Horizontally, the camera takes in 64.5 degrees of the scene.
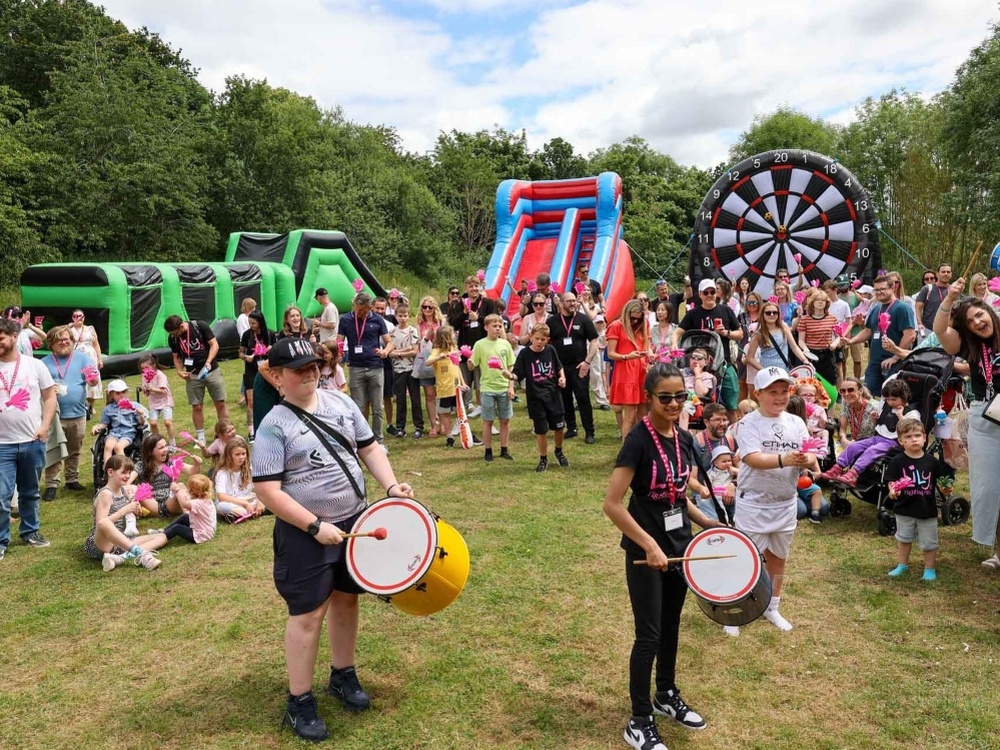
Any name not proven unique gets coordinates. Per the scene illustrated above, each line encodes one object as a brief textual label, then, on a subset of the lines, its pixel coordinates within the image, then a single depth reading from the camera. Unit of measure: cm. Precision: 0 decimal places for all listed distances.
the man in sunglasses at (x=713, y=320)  902
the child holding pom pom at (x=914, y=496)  546
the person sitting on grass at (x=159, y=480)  730
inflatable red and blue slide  1950
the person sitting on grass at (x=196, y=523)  678
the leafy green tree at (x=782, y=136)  5282
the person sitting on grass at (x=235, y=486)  729
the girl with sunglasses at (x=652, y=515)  345
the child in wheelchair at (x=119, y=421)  786
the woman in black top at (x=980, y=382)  491
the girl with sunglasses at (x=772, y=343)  864
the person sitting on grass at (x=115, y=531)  625
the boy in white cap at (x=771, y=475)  447
